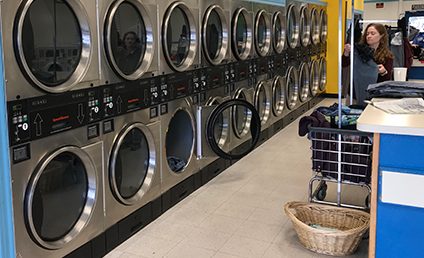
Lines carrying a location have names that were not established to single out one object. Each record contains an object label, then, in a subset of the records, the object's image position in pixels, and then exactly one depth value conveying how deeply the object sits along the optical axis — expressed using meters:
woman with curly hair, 4.32
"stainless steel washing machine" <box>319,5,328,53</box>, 8.34
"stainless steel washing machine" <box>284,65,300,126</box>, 6.83
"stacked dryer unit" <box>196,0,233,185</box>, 4.20
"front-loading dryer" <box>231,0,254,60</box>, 4.76
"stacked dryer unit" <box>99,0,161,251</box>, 3.00
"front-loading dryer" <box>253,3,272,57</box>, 5.37
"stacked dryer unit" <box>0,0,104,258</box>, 2.31
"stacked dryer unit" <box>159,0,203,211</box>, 3.63
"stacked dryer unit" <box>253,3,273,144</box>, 5.44
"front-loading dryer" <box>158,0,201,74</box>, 3.56
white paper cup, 4.15
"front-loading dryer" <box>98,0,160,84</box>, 2.92
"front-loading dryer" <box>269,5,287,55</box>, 5.98
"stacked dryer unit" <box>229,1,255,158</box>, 4.82
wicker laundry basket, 2.98
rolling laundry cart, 3.12
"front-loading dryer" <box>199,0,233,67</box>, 4.16
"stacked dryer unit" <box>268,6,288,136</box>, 6.08
